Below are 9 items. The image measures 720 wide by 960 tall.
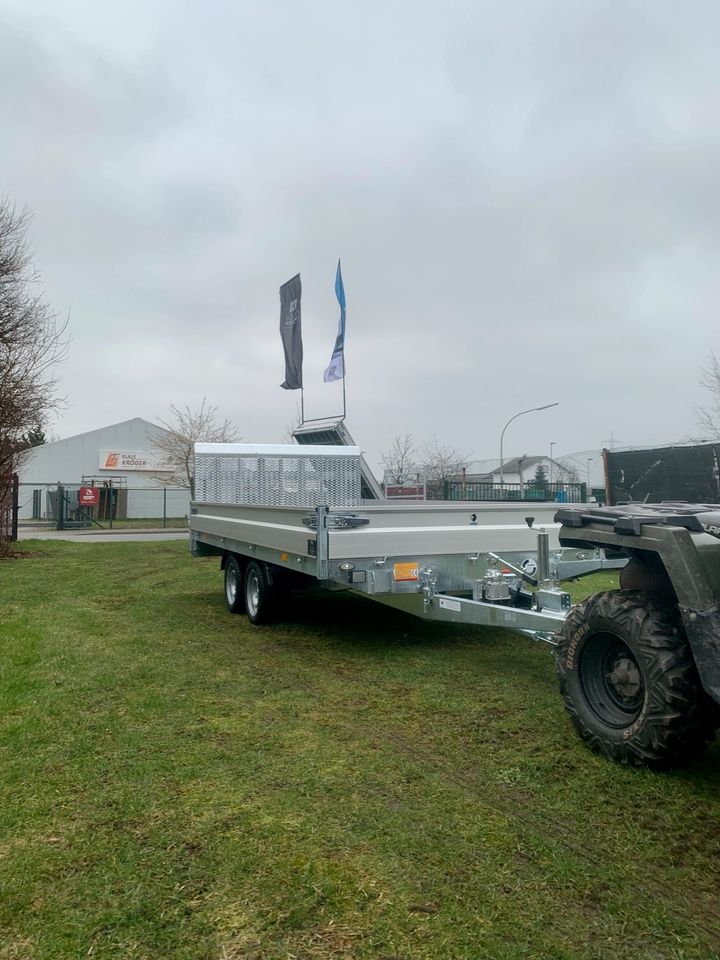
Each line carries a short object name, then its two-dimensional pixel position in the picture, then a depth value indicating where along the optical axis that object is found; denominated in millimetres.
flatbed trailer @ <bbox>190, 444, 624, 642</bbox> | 5270
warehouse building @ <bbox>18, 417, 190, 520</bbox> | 39938
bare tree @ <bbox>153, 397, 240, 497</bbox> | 34500
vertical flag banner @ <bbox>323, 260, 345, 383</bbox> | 18281
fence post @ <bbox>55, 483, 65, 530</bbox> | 26859
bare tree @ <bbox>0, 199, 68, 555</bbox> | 15938
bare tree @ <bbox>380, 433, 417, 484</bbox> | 36806
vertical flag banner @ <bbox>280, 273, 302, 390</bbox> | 19500
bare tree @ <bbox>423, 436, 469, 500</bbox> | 20891
